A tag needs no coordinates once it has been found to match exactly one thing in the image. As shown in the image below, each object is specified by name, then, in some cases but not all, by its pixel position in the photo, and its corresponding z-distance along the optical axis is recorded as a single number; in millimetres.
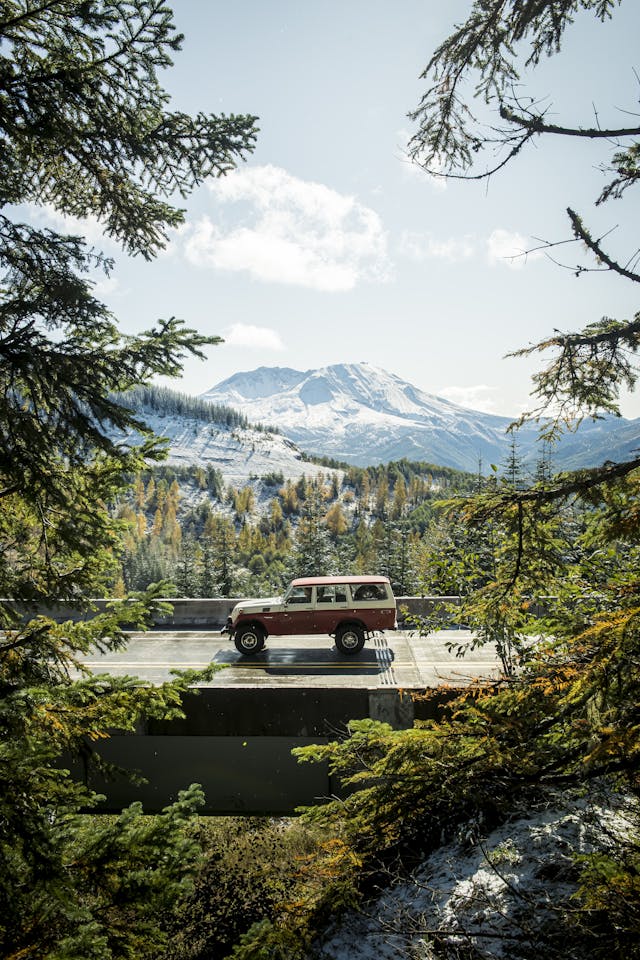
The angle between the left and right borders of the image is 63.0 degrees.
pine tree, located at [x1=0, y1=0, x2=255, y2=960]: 3740
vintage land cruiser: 15438
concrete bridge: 10570
